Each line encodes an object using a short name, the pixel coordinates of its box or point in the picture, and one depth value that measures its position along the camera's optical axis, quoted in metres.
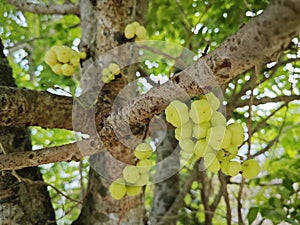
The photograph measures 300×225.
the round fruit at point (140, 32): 0.94
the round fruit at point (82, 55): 0.96
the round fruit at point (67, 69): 0.85
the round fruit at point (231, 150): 0.58
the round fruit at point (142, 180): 0.74
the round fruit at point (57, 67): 0.86
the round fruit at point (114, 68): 0.95
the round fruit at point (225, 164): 0.60
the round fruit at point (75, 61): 0.86
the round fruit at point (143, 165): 0.72
